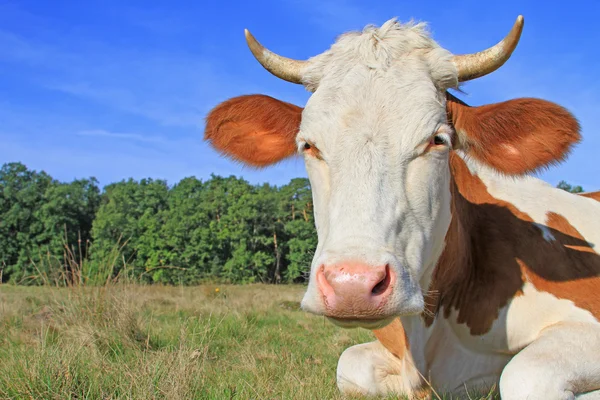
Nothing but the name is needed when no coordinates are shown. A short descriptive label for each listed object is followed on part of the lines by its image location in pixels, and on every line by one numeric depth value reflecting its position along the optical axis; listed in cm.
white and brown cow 271
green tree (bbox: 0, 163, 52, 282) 5420
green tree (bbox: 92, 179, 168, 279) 5588
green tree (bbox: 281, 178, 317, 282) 5139
